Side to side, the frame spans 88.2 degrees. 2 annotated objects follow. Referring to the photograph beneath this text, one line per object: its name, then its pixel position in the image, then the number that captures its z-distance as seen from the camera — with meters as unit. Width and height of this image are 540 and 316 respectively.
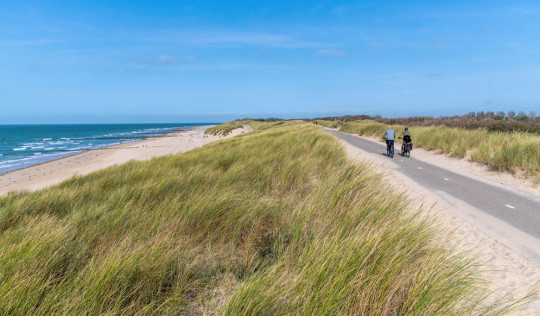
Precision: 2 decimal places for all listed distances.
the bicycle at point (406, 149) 14.41
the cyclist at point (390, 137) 13.88
